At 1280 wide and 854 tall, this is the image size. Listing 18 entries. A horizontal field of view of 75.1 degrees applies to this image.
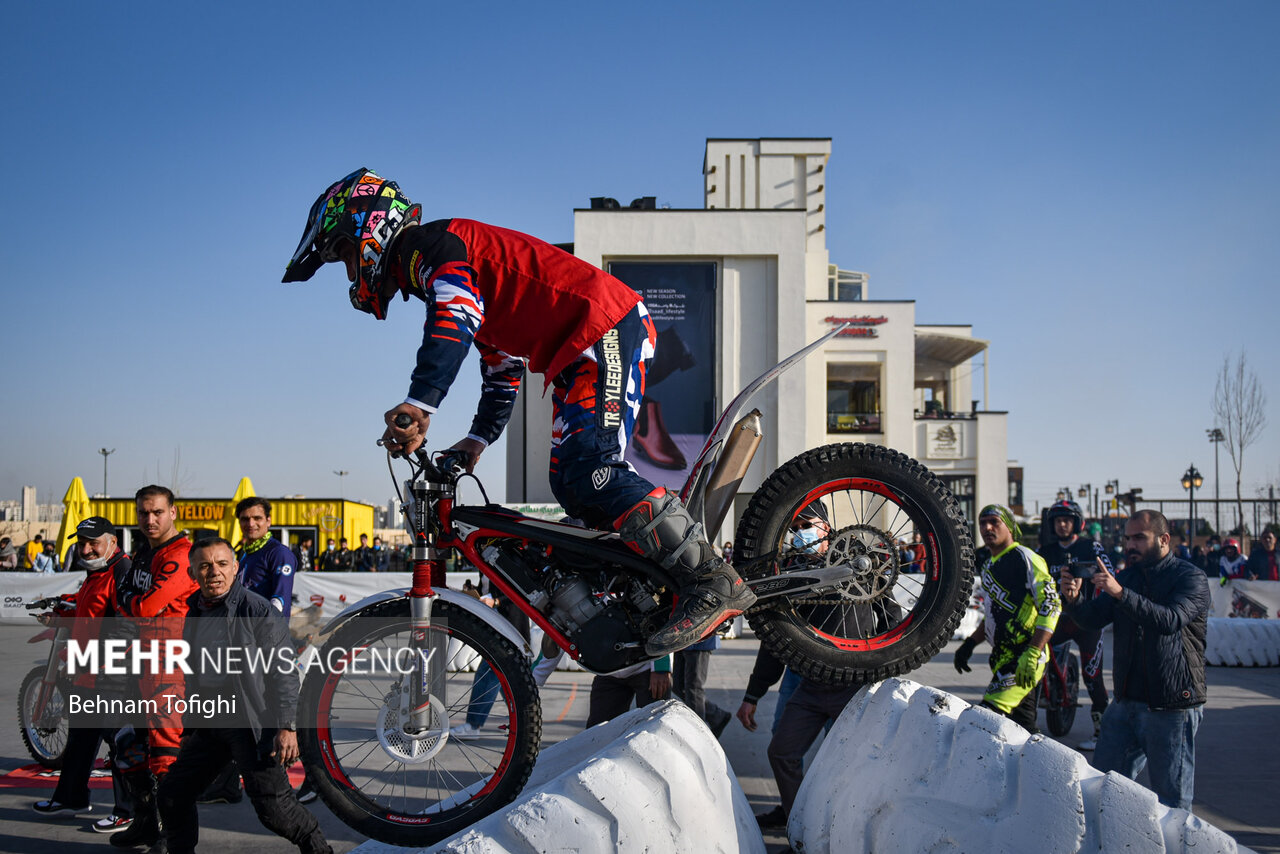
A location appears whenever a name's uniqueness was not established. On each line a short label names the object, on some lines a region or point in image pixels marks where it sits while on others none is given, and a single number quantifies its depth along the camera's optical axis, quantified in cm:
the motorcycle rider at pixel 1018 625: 560
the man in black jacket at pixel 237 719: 438
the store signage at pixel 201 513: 2917
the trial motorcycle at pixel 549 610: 297
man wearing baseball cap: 548
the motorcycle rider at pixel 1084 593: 766
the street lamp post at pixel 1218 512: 2352
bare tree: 2575
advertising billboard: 2653
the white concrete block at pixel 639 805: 239
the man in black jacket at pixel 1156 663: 494
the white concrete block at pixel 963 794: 246
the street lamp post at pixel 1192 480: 2536
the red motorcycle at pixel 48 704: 601
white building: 2780
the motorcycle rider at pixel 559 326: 291
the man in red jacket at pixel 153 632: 472
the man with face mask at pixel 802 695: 327
